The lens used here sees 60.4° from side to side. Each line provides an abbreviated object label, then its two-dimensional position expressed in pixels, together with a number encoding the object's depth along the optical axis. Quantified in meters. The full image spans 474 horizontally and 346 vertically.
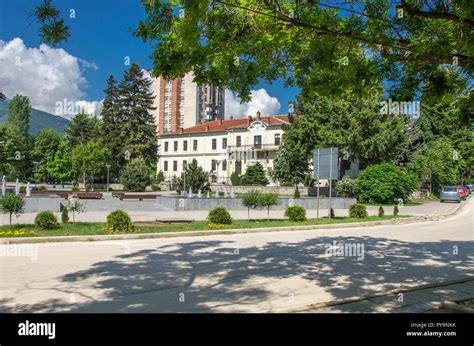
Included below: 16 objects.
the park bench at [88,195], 36.69
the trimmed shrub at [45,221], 14.09
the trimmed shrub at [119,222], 14.24
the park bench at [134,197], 36.42
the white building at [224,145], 66.94
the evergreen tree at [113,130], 67.94
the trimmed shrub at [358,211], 22.33
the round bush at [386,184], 35.56
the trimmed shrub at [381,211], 22.78
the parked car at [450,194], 39.84
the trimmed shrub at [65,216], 16.11
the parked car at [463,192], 45.10
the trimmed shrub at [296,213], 19.41
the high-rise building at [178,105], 104.00
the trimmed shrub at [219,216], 16.88
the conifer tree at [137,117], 67.44
